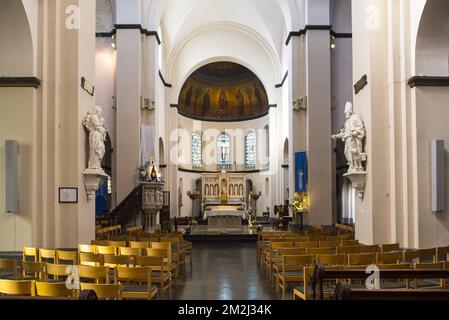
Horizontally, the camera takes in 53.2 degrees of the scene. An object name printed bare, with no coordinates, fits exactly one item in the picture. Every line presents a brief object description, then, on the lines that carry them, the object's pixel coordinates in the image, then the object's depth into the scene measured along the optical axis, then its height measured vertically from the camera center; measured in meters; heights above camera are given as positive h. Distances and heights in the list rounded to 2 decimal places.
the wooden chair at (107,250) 7.72 -1.21
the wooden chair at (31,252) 7.35 -1.19
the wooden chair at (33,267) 5.90 -1.15
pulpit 16.55 -0.85
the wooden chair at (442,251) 7.31 -1.22
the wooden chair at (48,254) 7.11 -1.17
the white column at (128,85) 17.66 +3.77
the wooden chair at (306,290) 5.51 -1.50
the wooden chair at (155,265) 6.61 -1.31
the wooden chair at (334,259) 6.48 -1.18
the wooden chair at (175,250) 9.42 -1.61
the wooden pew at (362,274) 4.09 -0.90
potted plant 17.30 -1.09
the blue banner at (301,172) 17.66 +0.23
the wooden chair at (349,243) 8.99 -1.32
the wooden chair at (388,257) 6.55 -1.18
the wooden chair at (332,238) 10.50 -1.44
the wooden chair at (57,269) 5.53 -1.11
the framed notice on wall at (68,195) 9.52 -0.32
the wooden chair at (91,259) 6.44 -1.16
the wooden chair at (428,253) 6.93 -1.20
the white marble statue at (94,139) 10.02 +0.92
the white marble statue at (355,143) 9.98 +0.76
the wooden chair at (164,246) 8.42 -1.29
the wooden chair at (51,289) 4.37 -1.07
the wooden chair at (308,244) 8.80 -1.32
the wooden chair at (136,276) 5.68 -1.23
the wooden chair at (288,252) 7.68 -1.27
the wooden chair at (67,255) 7.09 -1.19
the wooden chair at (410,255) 6.80 -1.19
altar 20.11 -1.78
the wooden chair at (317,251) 7.58 -1.24
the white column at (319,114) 17.19 +2.49
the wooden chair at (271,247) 8.82 -1.40
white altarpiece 29.61 -0.58
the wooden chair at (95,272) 5.43 -1.11
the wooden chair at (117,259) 6.44 -1.15
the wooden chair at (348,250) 7.63 -1.24
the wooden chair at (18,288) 4.48 -1.07
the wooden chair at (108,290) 4.45 -1.09
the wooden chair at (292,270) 6.70 -1.56
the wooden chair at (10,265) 5.88 -1.11
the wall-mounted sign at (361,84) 10.03 +2.15
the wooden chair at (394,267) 5.60 -1.17
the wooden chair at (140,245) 8.56 -1.26
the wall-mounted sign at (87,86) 10.02 +2.15
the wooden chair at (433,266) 5.56 -1.12
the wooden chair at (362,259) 6.36 -1.17
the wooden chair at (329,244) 8.93 -1.35
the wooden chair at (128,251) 7.52 -1.20
